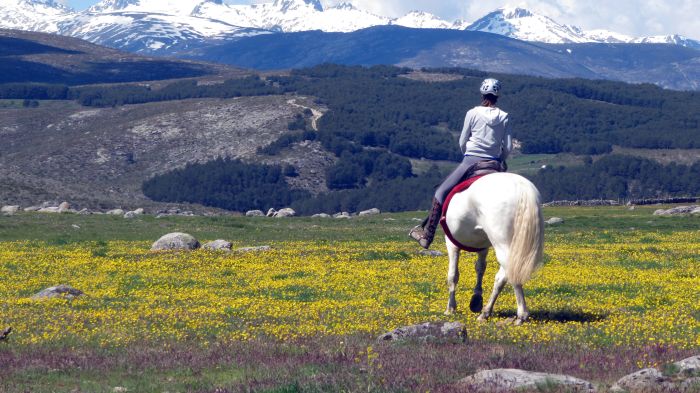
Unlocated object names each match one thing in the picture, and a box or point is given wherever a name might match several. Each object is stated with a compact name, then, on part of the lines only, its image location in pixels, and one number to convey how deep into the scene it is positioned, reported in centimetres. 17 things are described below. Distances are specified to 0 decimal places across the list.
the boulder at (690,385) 1164
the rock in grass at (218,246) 3886
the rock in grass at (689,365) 1259
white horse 1836
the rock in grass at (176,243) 3953
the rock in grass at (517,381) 1196
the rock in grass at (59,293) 2298
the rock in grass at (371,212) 10462
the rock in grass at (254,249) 3782
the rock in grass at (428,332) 1612
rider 2020
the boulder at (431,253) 3525
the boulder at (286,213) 9698
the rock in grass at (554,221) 6521
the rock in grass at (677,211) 7860
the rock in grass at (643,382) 1184
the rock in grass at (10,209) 6684
